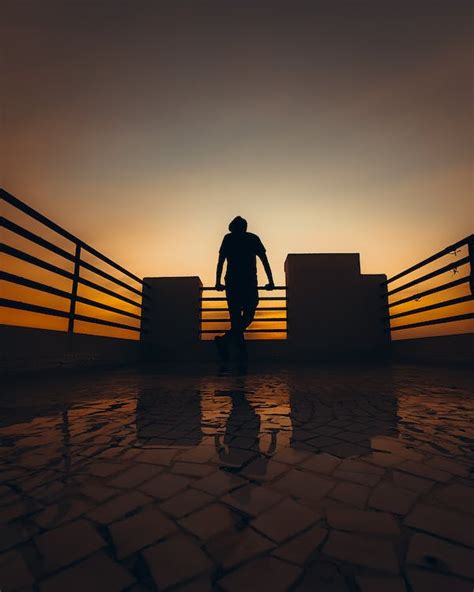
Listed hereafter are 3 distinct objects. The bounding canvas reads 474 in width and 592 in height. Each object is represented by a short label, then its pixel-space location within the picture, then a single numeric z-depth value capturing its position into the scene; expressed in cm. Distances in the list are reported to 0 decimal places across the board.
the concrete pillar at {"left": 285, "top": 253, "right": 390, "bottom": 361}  668
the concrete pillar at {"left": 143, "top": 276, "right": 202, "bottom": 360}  696
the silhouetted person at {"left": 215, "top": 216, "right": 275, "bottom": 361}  507
